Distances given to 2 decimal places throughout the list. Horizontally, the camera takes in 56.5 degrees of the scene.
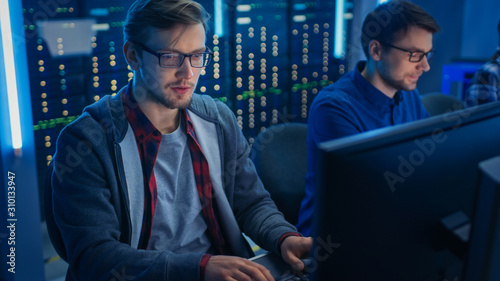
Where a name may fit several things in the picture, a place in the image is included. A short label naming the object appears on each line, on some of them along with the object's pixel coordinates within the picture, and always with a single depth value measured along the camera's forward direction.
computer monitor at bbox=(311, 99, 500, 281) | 0.59
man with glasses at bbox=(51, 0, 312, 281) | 1.04
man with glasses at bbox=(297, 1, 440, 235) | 1.63
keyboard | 1.00
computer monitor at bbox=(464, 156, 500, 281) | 0.51
